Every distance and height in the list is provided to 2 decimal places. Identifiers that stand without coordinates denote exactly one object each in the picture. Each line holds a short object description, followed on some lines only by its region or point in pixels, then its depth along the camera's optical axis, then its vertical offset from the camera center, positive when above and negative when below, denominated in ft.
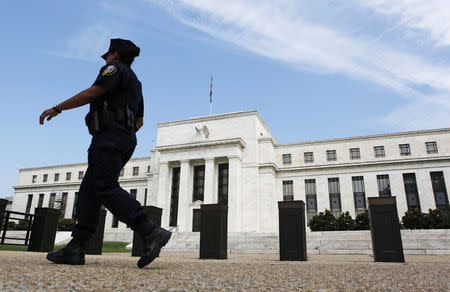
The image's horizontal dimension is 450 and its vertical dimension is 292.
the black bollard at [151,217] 30.53 +1.13
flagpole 131.30 +52.25
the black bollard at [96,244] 31.78 -1.25
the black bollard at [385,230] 27.73 +0.33
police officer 11.05 +2.52
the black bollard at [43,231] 28.84 -0.05
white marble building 110.42 +21.76
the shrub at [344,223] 99.86 +3.14
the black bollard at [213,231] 29.12 +0.09
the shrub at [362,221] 96.93 +3.57
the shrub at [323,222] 100.99 +3.42
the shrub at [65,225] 118.21 +2.01
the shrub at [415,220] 91.41 +3.92
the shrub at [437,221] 91.04 +3.68
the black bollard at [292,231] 28.78 +0.17
